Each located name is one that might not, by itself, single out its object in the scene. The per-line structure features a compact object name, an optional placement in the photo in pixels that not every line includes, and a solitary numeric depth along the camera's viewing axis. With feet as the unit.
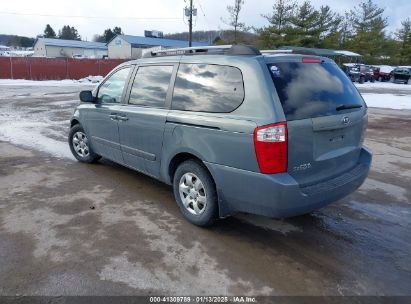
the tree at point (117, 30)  398.42
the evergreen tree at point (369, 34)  168.76
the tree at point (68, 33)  407.64
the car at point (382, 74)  133.28
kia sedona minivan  10.73
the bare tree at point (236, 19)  140.67
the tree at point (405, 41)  190.70
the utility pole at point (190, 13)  104.27
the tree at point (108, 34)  391.28
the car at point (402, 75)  120.88
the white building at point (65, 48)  254.47
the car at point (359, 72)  115.96
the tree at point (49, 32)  377.30
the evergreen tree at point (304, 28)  138.00
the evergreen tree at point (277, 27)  136.36
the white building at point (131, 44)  230.89
